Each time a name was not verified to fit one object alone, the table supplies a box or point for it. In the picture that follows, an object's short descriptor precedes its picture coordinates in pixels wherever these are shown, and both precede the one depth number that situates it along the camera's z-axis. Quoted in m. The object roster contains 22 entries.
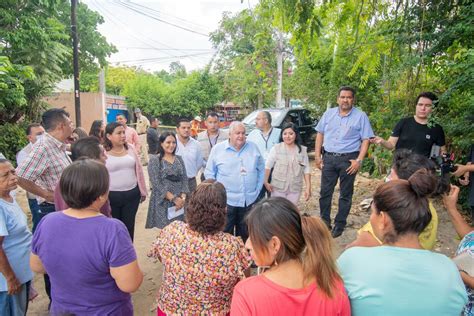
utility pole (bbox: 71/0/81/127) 11.66
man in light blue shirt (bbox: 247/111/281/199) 4.98
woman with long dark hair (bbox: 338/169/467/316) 1.28
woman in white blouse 4.27
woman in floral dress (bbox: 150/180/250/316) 1.80
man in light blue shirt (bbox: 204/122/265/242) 3.69
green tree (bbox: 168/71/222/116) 23.58
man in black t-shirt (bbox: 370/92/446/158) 3.56
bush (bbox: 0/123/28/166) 9.39
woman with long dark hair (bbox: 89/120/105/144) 4.91
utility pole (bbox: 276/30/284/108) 18.66
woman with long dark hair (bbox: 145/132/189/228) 3.68
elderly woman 2.10
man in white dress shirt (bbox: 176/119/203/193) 4.28
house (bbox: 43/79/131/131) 17.61
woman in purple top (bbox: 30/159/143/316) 1.65
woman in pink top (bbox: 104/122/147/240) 3.59
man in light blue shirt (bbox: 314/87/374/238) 4.37
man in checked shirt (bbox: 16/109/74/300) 2.81
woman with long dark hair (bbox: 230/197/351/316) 1.23
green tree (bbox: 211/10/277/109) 20.59
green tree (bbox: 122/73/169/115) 24.61
